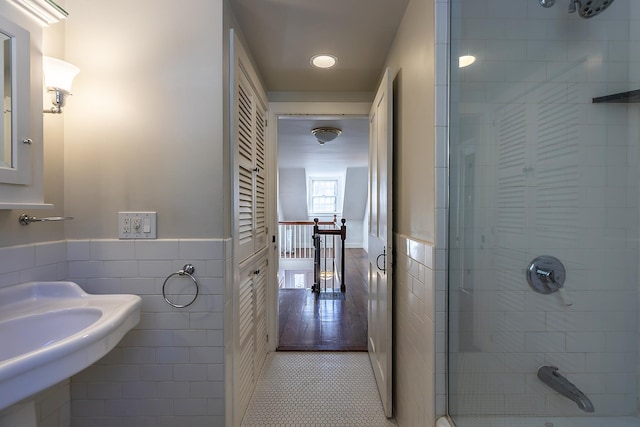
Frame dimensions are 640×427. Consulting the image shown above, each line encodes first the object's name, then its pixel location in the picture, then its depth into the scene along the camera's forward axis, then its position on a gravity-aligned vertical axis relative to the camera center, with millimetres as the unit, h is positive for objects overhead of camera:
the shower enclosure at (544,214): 980 -12
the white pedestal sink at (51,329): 748 -386
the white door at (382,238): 1662 -173
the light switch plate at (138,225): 1368 -66
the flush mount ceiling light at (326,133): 3605 +965
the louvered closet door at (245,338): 1601 -743
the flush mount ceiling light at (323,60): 1934 +1007
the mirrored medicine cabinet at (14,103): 1061 +400
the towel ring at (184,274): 1359 -308
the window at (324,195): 8406 +451
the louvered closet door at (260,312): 2035 -746
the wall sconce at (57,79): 1204 +545
